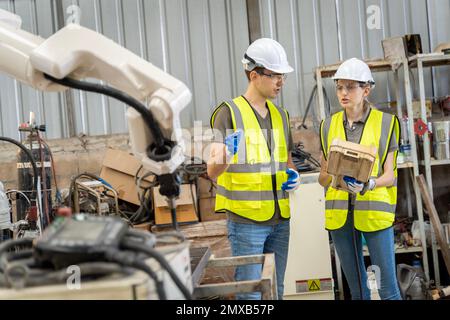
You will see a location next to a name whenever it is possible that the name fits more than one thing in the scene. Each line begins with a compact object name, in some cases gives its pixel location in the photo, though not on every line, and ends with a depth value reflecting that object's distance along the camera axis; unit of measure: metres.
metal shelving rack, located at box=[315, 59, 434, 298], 3.50
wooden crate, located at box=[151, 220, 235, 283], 3.25
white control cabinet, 3.01
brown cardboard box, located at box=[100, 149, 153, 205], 3.75
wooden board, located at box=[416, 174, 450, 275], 3.30
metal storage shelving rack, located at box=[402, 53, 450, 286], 3.44
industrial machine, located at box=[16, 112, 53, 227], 3.09
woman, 2.37
